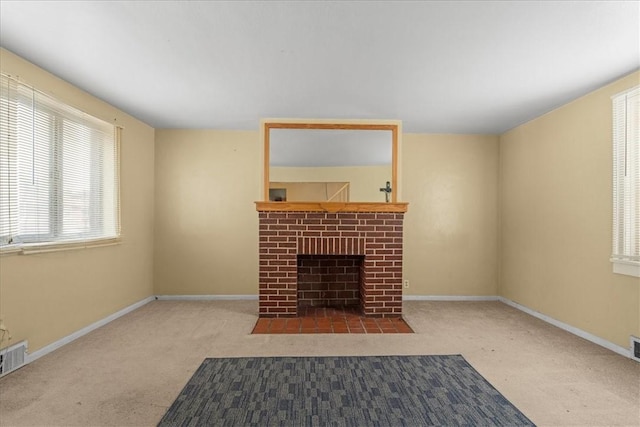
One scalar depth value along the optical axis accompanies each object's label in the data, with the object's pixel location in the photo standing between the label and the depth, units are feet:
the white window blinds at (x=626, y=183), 9.12
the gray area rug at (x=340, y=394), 6.41
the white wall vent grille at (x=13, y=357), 8.04
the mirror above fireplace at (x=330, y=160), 13.35
